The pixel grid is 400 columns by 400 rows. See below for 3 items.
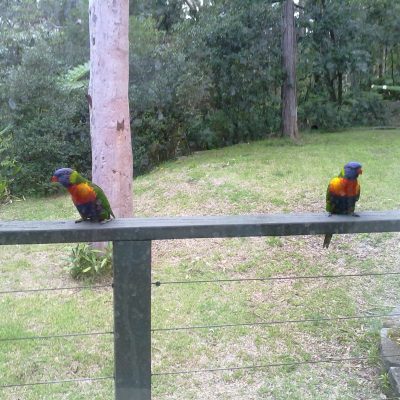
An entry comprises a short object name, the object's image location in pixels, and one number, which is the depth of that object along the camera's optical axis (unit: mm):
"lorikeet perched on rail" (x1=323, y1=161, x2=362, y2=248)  2131
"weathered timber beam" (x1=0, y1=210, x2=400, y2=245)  1446
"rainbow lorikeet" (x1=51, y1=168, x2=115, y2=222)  2064
